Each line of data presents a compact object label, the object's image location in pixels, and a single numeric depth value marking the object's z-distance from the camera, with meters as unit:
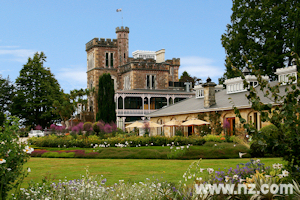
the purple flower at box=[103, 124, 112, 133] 29.55
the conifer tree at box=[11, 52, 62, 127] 53.22
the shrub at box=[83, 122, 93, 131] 29.83
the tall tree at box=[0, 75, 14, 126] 56.41
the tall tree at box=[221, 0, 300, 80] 35.38
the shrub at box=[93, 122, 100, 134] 30.36
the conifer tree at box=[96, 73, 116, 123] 39.66
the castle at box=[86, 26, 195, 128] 51.50
